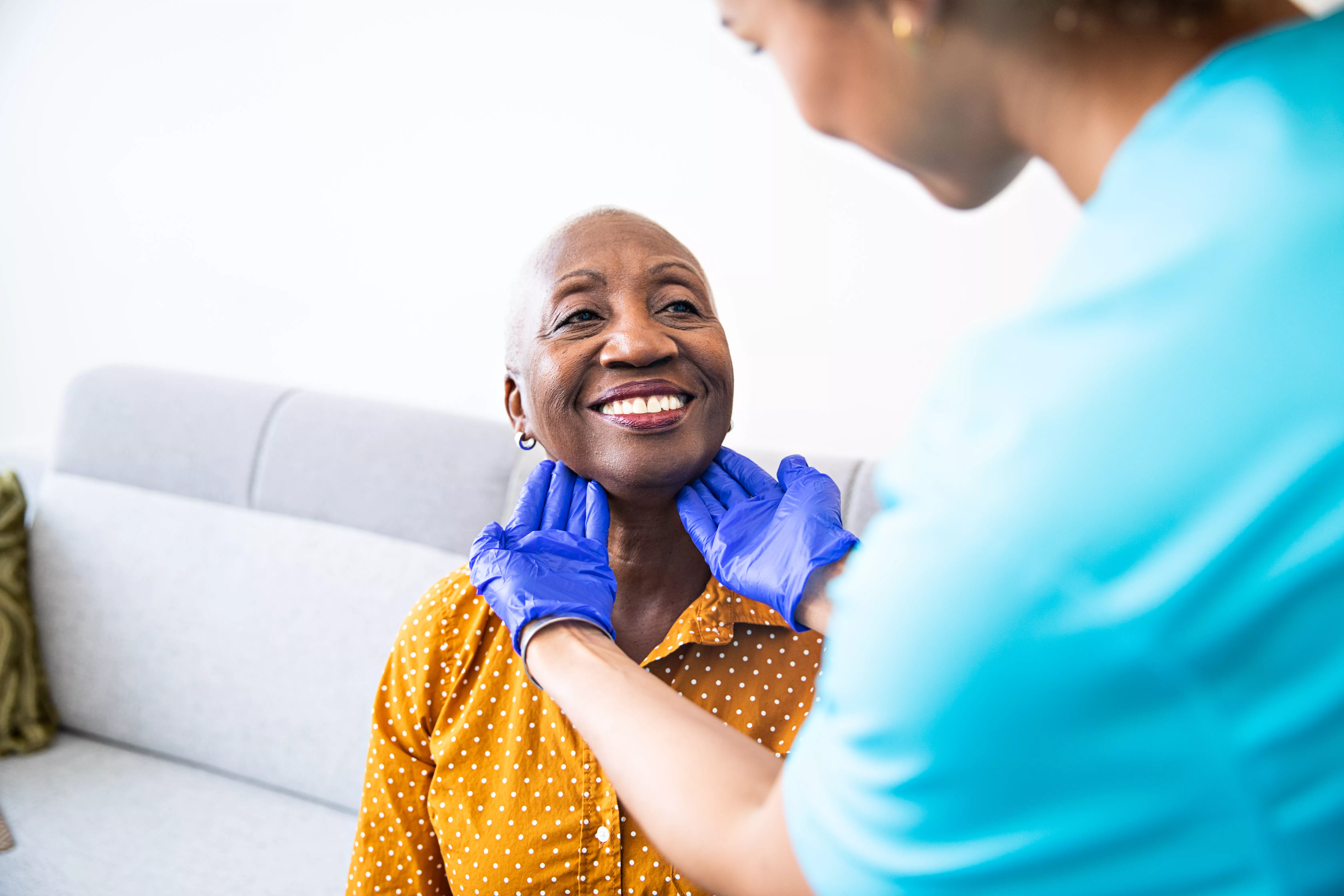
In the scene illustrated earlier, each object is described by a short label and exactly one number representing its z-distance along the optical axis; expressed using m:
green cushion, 2.09
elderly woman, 1.06
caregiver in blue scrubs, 0.40
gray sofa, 1.86
